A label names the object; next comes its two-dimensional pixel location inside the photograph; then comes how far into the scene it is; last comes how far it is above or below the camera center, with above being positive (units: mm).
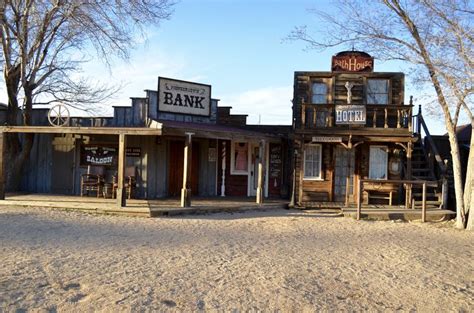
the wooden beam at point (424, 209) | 12000 -1033
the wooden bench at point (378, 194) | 14414 -808
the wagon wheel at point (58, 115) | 12461 +1276
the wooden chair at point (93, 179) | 13656 -593
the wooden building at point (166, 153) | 13914 +333
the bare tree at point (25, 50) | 13766 +3597
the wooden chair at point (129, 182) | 13398 -615
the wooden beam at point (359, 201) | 12008 -875
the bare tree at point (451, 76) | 10531 +2472
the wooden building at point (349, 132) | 13664 +1159
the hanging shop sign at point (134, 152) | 13938 +333
